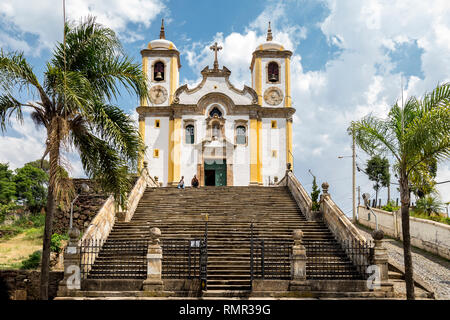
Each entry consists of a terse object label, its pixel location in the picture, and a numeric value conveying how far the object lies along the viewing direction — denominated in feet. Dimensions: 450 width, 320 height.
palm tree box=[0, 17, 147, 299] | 31.60
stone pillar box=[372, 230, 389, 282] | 40.06
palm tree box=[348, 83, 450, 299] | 31.32
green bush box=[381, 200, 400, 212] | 88.31
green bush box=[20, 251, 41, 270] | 55.11
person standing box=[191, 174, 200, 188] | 86.81
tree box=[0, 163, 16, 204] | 133.08
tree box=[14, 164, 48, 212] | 141.38
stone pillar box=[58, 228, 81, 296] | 39.40
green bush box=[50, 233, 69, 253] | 56.90
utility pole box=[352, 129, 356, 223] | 94.68
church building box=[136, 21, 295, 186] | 99.71
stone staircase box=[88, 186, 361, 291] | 42.32
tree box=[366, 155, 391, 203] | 150.38
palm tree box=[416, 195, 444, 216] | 80.84
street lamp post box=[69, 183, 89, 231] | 56.50
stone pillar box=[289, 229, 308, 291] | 38.93
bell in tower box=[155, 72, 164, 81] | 105.91
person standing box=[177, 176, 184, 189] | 83.67
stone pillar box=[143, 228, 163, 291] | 38.93
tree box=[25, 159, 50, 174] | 163.10
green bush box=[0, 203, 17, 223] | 88.83
